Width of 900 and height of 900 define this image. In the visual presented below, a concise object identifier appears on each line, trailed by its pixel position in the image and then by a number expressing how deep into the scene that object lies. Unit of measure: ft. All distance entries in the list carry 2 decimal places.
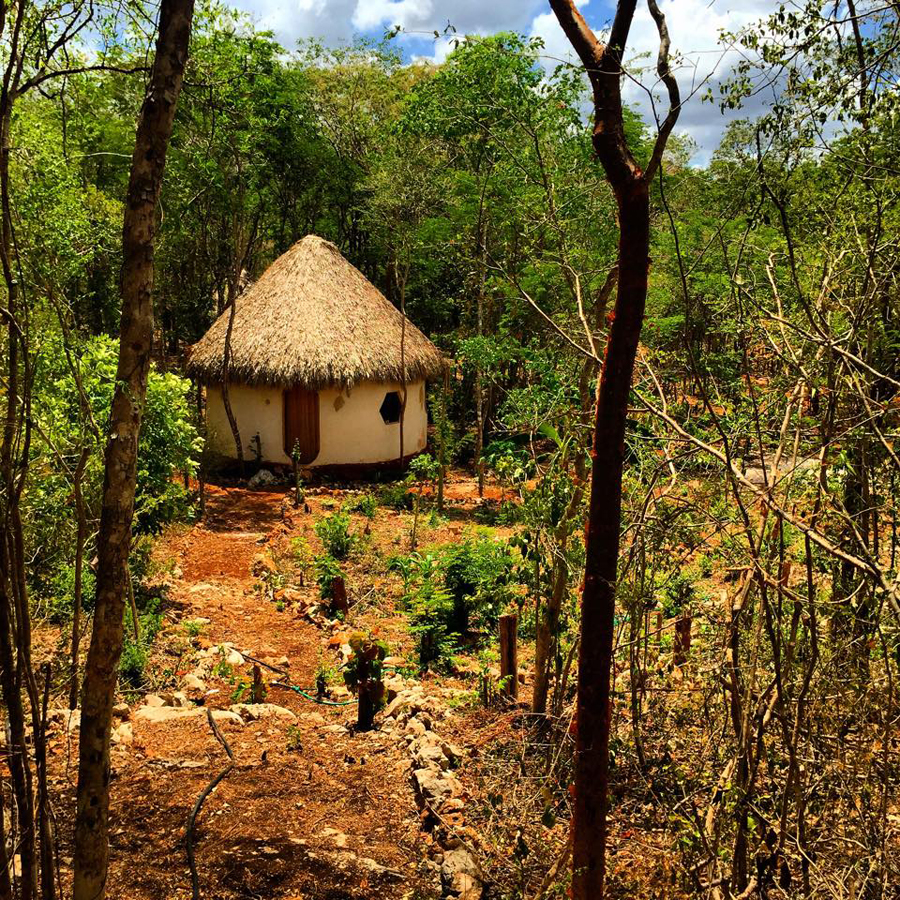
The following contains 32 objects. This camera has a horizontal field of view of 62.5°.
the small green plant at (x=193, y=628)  21.50
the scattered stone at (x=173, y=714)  16.06
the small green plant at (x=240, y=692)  17.61
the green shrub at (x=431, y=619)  20.21
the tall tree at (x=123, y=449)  6.82
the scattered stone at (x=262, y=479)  43.64
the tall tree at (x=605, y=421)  7.30
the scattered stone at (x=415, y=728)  15.62
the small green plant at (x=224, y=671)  18.75
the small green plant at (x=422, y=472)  31.60
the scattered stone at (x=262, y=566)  28.45
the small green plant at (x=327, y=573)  24.78
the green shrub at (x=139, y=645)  17.81
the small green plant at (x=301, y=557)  28.17
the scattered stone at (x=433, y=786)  13.21
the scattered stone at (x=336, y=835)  12.17
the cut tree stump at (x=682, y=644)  13.83
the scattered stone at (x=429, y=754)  14.29
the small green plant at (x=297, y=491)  37.16
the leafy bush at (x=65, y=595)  18.85
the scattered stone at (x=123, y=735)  14.54
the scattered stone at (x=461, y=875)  10.76
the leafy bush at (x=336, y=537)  29.25
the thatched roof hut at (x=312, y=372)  44.29
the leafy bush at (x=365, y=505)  36.65
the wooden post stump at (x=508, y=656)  16.81
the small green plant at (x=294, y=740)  15.25
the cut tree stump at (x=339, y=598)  23.48
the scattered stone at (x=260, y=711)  16.67
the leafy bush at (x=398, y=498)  39.37
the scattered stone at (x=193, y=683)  18.04
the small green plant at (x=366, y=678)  16.34
